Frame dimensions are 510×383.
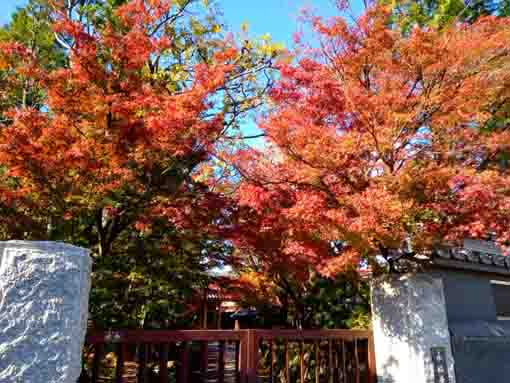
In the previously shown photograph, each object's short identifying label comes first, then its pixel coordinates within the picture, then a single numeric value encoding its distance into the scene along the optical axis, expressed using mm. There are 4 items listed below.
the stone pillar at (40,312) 2764
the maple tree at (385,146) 5438
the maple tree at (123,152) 5723
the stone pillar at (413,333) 5727
